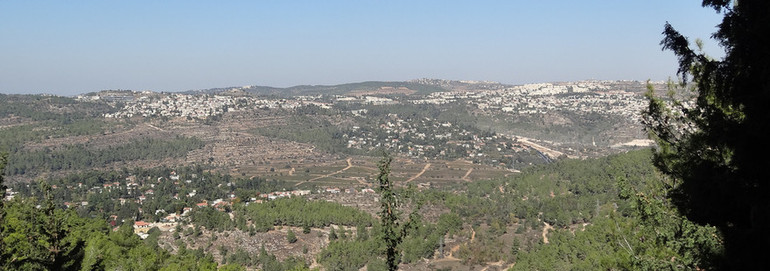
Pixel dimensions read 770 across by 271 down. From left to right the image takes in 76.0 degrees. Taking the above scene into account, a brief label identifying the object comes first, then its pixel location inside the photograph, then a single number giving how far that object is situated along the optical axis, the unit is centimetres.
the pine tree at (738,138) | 526
